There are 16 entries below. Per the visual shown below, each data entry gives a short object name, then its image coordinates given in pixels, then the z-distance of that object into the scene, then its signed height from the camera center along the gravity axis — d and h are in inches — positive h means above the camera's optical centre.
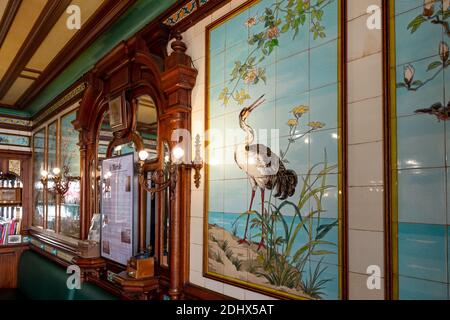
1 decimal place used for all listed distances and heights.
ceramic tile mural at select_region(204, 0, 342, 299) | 60.6 +5.6
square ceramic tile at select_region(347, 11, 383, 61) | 55.3 +23.1
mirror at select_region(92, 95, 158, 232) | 107.6 +14.9
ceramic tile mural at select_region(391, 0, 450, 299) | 46.7 +4.5
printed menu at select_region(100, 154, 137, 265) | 113.3 -11.9
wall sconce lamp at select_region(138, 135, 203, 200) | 87.3 +2.7
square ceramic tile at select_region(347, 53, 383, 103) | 54.8 +16.5
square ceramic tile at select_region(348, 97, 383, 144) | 54.2 +9.2
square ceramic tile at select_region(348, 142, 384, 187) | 53.7 +2.0
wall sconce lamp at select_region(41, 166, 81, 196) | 163.3 -2.1
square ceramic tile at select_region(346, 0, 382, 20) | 56.3 +28.9
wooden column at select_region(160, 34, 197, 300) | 89.9 +15.6
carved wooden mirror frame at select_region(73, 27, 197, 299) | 91.0 +24.9
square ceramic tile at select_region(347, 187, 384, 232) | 53.2 -5.2
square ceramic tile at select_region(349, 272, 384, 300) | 52.8 -18.2
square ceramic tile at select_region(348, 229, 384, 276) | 52.9 -11.9
